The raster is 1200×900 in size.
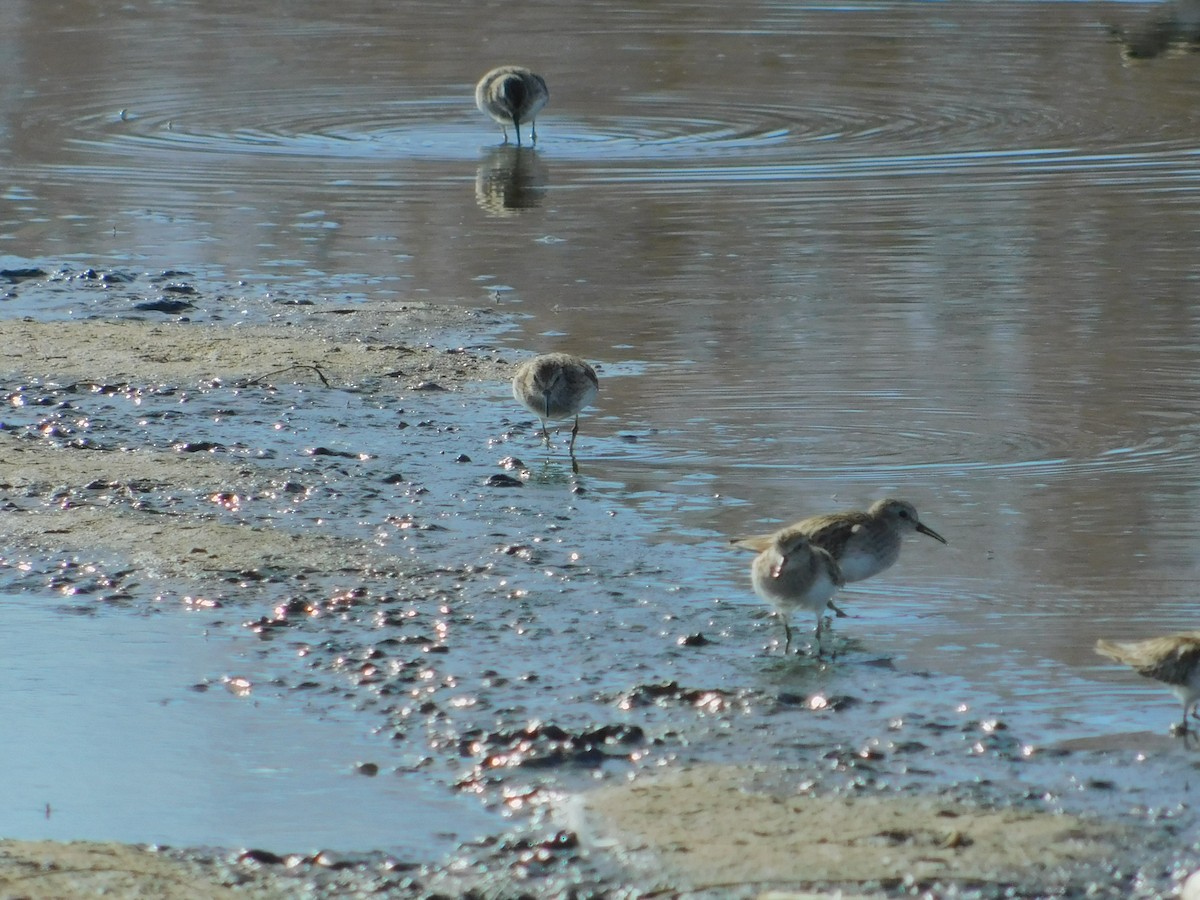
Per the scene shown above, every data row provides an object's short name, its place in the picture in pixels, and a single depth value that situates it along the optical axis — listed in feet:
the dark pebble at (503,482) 55.47
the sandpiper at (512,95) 121.60
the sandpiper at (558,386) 57.11
